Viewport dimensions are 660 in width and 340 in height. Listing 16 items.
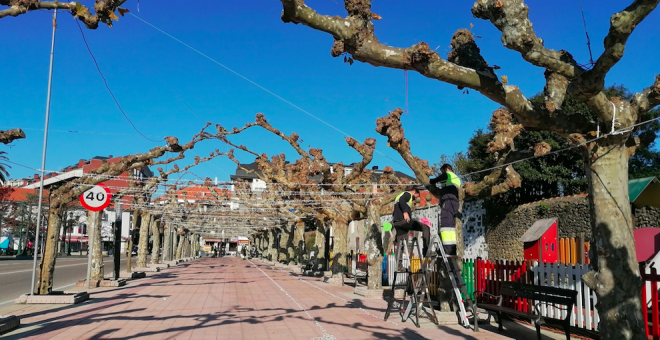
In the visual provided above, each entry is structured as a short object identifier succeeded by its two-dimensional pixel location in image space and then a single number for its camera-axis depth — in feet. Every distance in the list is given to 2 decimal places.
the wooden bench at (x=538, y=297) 22.08
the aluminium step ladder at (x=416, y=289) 29.76
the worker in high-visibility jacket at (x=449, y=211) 29.32
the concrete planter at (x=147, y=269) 81.89
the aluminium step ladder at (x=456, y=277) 27.96
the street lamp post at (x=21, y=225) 173.88
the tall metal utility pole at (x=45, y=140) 33.32
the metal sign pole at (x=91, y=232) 46.75
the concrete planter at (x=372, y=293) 45.16
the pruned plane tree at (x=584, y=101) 15.64
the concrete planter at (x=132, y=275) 66.27
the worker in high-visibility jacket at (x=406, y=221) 30.78
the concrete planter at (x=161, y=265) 89.68
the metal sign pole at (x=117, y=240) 55.31
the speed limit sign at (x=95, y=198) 41.78
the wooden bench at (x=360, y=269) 66.13
